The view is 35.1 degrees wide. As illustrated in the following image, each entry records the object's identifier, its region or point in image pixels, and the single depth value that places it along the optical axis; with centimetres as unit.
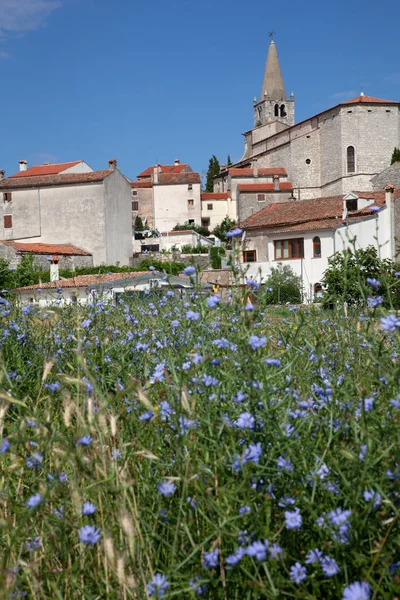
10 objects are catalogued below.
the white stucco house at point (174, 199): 7300
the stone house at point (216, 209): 7500
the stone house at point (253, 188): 6750
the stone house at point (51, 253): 4181
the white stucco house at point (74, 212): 4681
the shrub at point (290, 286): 2790
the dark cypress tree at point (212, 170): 8962
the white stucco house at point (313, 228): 3634
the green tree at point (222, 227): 7049
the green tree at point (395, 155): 6297
